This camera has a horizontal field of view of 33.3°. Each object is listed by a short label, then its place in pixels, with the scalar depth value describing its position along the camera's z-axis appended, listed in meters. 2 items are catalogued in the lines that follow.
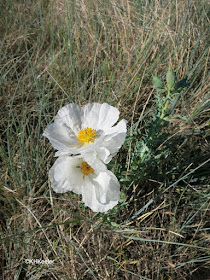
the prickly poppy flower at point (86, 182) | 0.34
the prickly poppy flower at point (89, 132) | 0.33
